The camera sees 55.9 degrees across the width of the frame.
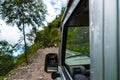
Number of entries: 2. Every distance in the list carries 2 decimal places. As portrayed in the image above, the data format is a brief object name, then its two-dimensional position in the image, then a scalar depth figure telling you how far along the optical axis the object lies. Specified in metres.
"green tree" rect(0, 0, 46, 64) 5.55
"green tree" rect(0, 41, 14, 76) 6.06
